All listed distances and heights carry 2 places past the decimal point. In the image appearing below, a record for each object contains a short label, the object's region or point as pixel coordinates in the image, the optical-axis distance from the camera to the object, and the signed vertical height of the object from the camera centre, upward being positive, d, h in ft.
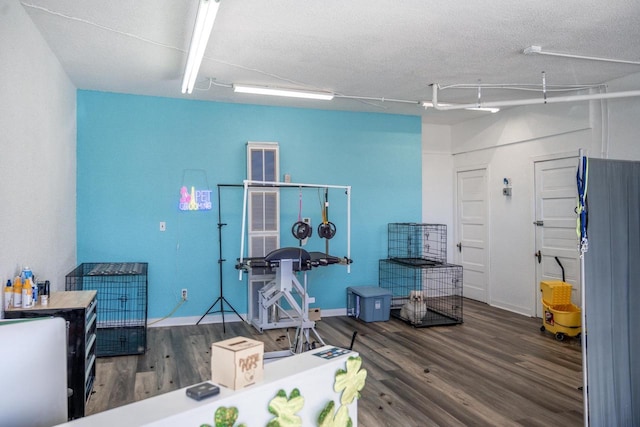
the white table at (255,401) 3.97 -1.81
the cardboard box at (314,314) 18.30 -4.02
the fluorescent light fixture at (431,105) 17.92 +4.91
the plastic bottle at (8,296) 9.57 -1.65
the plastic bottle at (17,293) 9.72 -1.61
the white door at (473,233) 22.81 -0.79
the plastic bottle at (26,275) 10.02 -1.25
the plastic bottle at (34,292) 10.11 -1.66
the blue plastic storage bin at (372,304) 19.15 -3.80
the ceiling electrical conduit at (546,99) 13.88 +3.94
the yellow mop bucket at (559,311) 16.15 -3.58
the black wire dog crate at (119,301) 15.93 -3.24
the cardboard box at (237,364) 4.55 -1.55
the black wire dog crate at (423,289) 18.99 -3.73
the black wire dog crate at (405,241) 21.53 -1.12
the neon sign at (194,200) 18.45 +0.85
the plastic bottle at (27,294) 9.81 -1.66
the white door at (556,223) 18.04 -0.24
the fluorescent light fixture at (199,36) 9.05 +4.46
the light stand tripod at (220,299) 18.61 -3.41
